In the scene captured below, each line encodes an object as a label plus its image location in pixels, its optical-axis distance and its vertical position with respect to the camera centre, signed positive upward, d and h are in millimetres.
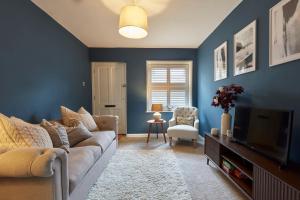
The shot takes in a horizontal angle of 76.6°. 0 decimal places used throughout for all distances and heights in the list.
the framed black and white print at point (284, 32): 1766 +630
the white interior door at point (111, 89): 5223 +163
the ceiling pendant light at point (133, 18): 2188 +897
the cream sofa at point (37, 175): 1267 -576
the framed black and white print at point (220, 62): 3374 +619
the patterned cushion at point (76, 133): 2577 -534
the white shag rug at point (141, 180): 2100 -1106
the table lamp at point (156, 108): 4863 -336
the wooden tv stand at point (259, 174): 1372 -697
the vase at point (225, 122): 2889 -414
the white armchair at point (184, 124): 4023 -693
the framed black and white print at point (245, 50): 2475 +633
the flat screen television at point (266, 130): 1634 -366
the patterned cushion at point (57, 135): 2051 -447
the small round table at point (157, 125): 4896 -827
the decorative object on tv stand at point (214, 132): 2939 -577
